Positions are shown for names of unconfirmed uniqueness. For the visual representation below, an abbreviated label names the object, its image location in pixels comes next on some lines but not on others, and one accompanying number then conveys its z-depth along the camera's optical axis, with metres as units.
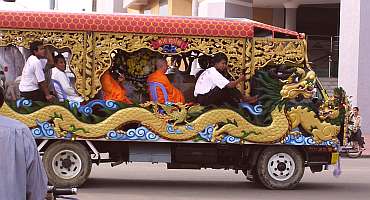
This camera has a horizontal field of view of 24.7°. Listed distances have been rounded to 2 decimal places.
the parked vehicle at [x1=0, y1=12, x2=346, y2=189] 12.80
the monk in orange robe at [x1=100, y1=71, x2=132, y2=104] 13.05
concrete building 28.91
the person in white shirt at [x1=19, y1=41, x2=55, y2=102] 12.86
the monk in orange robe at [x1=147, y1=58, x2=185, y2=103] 13.10
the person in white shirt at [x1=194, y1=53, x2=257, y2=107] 13.09
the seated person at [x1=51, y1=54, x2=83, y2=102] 12.97
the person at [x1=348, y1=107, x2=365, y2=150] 22.45
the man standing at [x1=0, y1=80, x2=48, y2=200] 4.19
